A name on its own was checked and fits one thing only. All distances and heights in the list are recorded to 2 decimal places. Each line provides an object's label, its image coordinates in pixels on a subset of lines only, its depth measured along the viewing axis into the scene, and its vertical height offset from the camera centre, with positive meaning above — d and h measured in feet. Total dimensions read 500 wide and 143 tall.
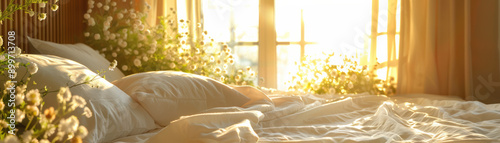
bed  5.27 -0.90
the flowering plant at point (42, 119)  2.19 -0.33
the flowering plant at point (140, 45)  11.30 -0.07
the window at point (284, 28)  15.10 +0.37
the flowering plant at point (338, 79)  13.93 -1.04
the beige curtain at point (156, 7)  13.70 +0.94
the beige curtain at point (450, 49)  13.06 -0.24
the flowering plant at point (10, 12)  3.61 +0.23
